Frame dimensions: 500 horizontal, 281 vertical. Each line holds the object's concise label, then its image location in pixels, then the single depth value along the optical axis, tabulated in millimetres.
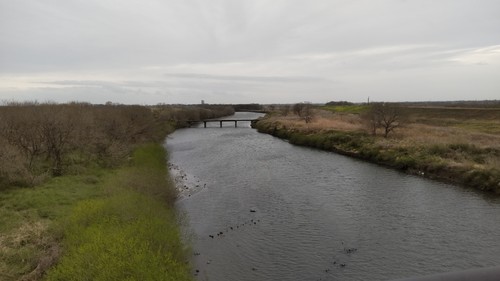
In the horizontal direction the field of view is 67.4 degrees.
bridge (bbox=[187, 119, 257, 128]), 102938
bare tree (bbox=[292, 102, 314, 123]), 76188
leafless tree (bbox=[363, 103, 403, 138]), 47438
